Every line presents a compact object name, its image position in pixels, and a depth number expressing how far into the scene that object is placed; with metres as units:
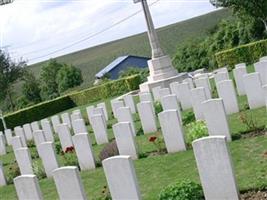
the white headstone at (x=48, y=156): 11.99
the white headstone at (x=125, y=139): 11.15
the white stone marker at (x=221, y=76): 16.33
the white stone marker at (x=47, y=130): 18.23
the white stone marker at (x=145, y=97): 17.22
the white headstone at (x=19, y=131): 19.74
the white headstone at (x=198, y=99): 13.04
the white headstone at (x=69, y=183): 7.34
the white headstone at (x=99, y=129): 14.74
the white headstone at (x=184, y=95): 17.03
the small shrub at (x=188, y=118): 13.85
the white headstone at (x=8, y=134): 21.64
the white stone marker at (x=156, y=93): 19.20
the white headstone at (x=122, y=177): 7.00
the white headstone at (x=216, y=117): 10.17
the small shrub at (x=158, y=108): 17.25
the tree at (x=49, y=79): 63.96
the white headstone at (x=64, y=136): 14.42
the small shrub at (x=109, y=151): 12.06
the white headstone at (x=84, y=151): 11.55
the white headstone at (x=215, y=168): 6.86
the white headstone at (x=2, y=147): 20.42
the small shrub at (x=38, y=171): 12.70
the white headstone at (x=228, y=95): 13.20
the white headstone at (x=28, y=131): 21.45
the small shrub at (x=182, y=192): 7.04
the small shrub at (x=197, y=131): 10.86
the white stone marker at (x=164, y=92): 17.06
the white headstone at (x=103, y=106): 20.21
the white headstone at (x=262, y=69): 15.77
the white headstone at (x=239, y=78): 16.25
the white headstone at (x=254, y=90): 13.08
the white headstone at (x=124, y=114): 14.34
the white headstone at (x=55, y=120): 21.44
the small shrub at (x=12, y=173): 13.28
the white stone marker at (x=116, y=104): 17.96
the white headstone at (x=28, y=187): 7.59
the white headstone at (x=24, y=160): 12.61
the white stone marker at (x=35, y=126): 21.05
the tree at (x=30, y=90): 58.78
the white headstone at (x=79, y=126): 14.86
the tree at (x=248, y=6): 29.98
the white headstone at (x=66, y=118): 19.87
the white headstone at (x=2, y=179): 13.05
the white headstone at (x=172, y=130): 10.79
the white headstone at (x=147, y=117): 14.26
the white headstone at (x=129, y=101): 19.92
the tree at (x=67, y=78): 61.81
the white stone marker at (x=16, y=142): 15.34
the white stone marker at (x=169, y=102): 13.81
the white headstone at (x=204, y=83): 16.03
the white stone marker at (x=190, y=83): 18.01
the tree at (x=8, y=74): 49.25
